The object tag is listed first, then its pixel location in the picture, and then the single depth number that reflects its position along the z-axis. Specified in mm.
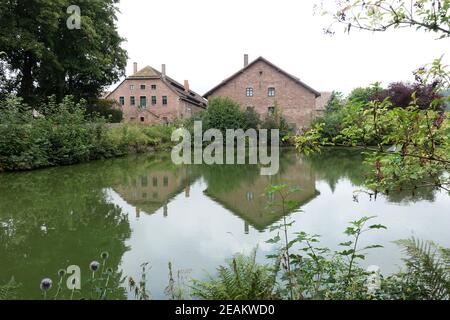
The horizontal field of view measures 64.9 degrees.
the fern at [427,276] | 2633
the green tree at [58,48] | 22605
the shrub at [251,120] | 34750
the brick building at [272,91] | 38812
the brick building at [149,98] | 45344
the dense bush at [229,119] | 33969
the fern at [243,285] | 2816
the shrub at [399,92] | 32147
